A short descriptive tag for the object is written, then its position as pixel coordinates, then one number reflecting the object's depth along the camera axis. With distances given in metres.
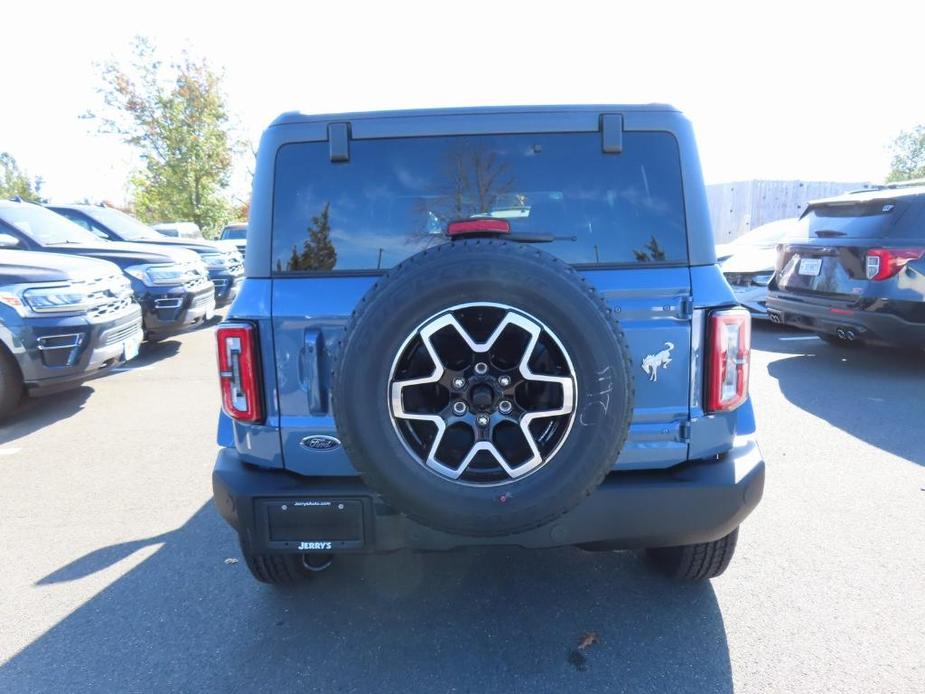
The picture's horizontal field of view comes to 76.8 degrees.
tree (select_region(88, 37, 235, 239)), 23.97
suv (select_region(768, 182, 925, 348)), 5.38
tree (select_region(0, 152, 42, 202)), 64.22
